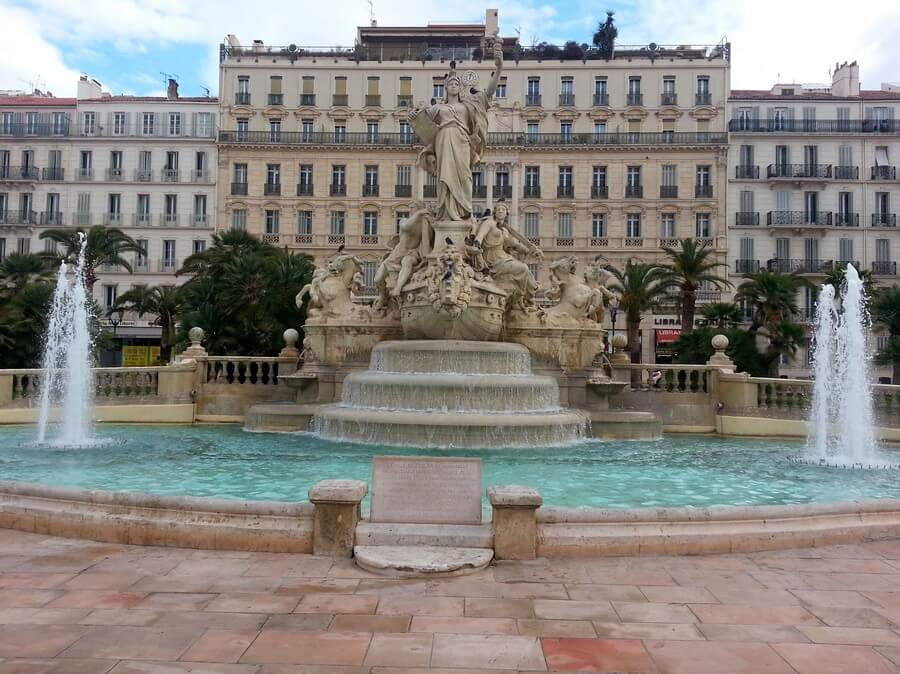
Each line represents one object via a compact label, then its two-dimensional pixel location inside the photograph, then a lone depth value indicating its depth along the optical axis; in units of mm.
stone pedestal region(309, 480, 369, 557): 6105
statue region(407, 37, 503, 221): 18812
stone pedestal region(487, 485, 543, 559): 6039
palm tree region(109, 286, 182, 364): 41969
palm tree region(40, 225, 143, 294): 40750
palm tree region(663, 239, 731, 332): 37062
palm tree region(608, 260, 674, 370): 37906
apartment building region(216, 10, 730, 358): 50875
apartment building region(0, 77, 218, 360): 51406
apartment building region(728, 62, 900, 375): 49750
